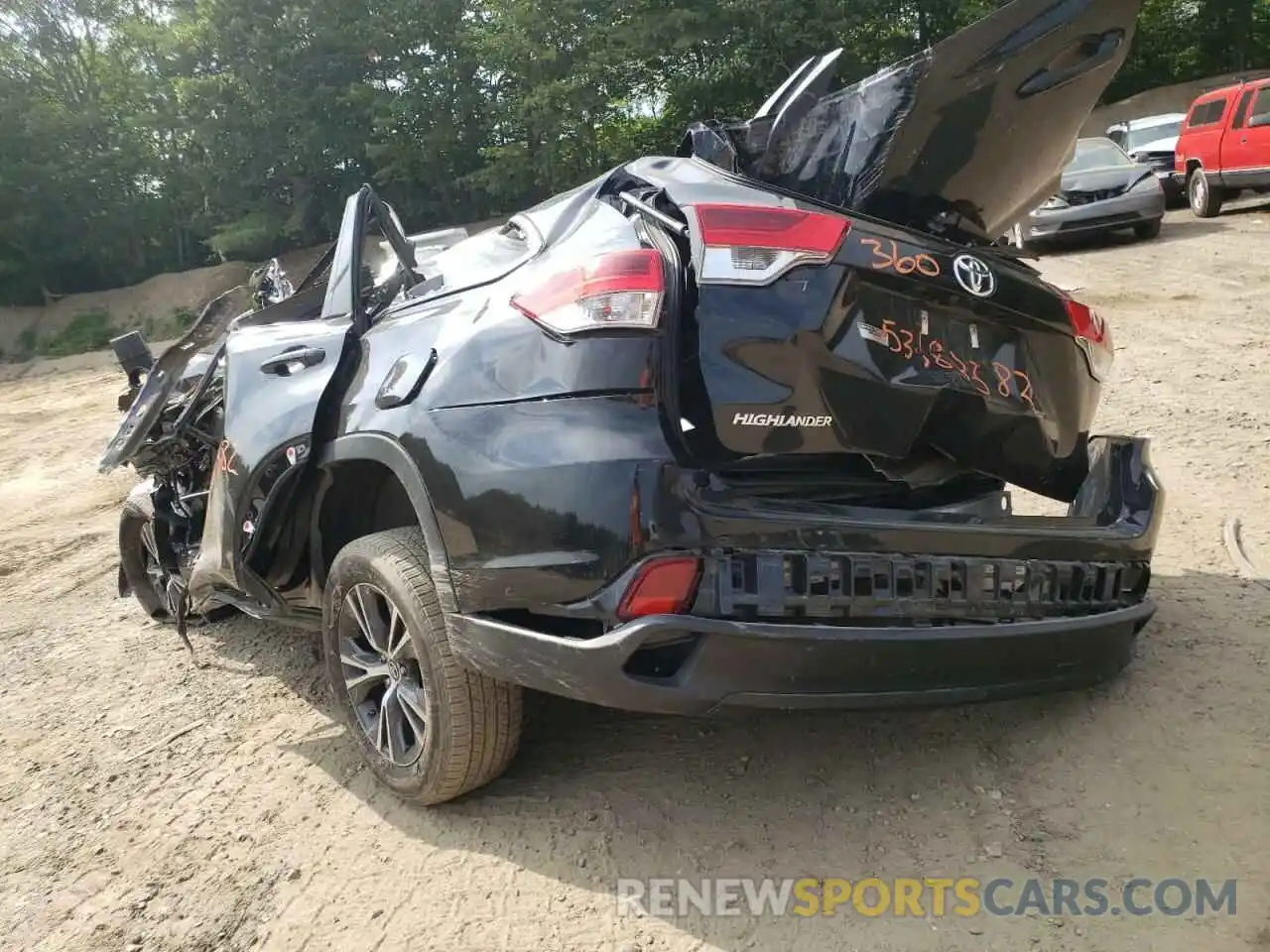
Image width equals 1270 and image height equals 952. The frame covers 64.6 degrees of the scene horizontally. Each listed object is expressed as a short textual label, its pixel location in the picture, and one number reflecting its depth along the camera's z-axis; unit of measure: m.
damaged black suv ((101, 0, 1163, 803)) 2.23
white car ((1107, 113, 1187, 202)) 16.59
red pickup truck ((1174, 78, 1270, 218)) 13.94
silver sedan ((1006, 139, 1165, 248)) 12.69
